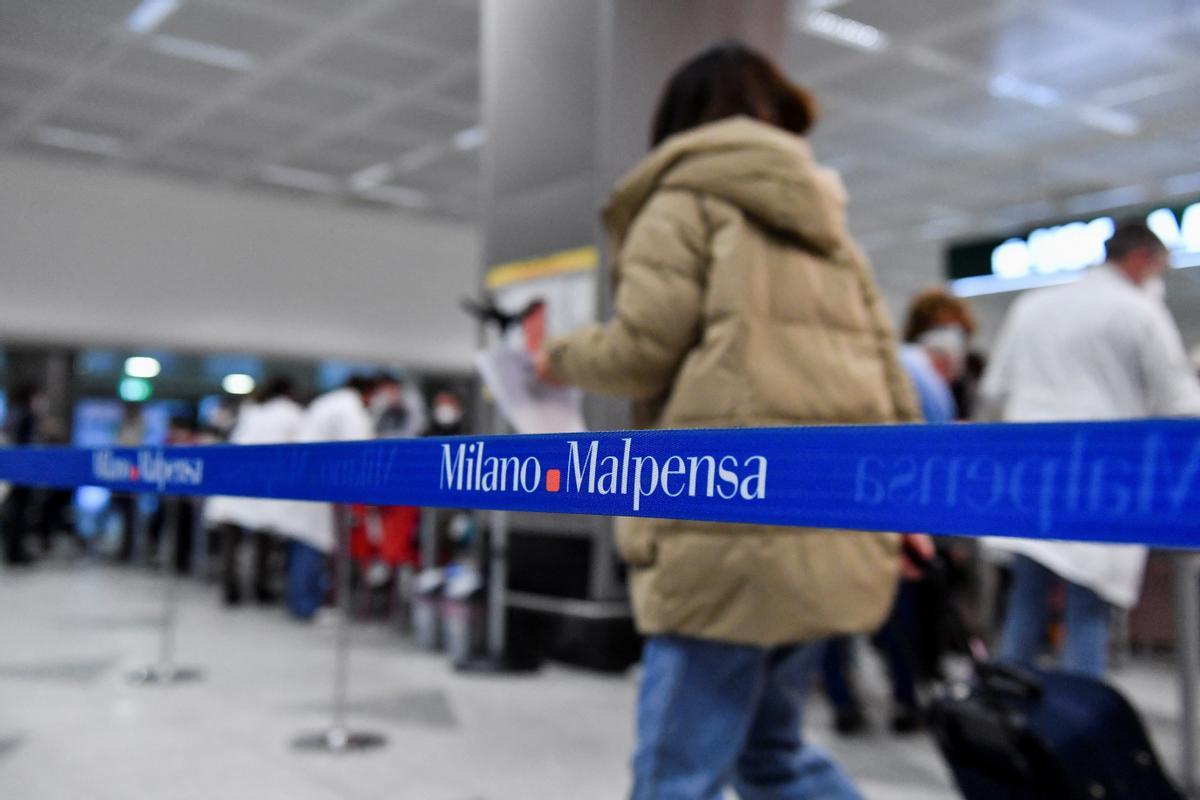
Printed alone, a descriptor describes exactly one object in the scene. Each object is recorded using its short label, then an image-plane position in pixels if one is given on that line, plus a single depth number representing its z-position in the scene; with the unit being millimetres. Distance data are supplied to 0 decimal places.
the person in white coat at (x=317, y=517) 5277
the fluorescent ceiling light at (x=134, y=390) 11336
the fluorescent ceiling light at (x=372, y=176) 10258
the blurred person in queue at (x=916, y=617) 3277
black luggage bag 1678
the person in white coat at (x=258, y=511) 5992
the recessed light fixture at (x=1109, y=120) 8324
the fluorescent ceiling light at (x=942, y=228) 12016
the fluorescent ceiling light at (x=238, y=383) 11796
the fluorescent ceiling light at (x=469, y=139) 8953
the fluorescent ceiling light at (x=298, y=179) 10430
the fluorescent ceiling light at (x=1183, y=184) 10276
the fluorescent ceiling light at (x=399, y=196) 11102
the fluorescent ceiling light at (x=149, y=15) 6609
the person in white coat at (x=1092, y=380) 2648
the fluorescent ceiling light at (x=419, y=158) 9508
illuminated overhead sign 8188
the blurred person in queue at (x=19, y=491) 8711
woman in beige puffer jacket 1444
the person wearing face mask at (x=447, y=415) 5535
